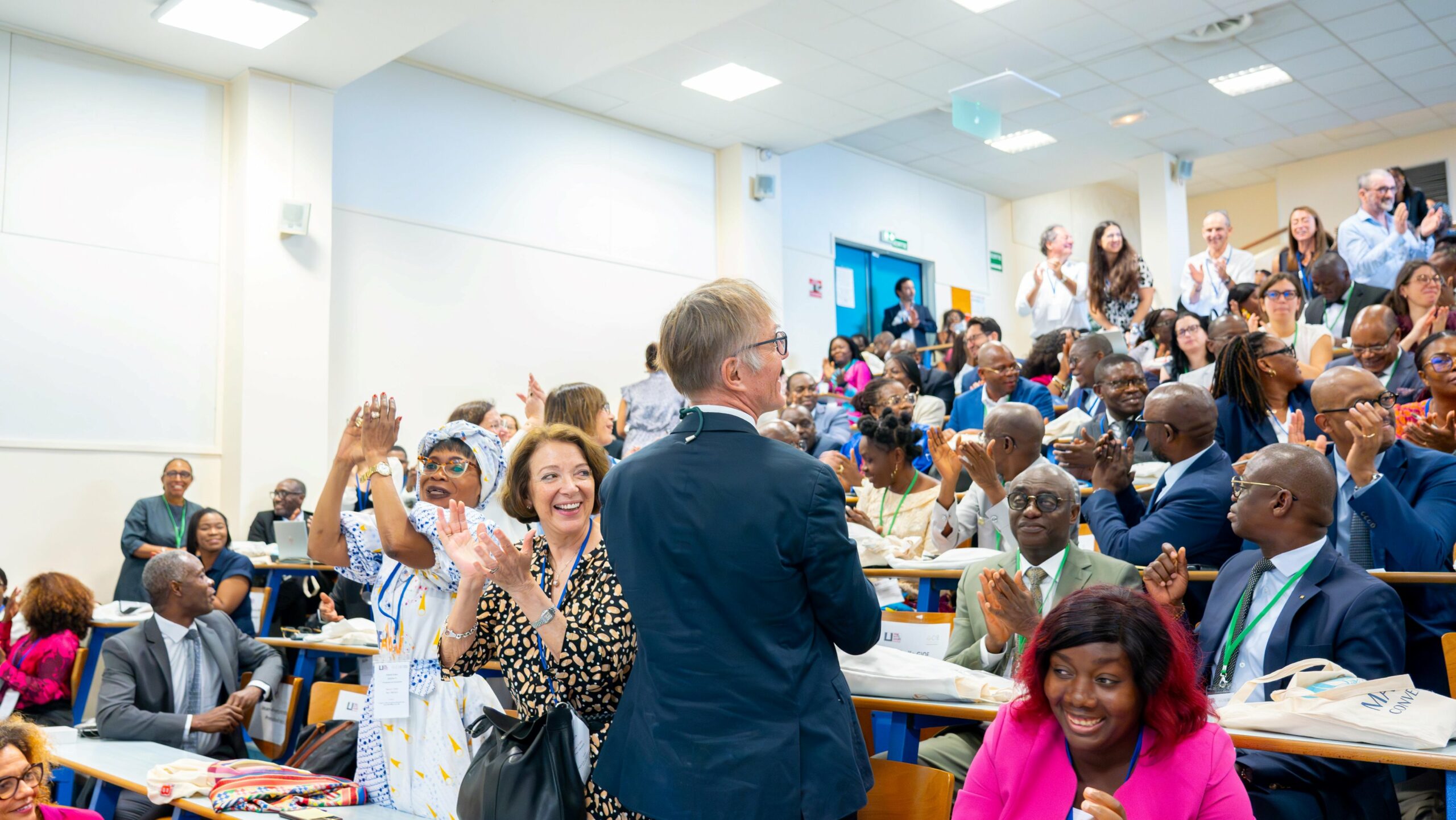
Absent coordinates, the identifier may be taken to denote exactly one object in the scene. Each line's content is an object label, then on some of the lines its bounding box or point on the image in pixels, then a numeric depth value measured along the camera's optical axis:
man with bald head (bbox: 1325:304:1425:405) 5.02
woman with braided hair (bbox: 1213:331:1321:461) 4.22
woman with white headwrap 2.72
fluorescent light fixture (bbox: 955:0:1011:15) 8.25
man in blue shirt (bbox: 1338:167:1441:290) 7.97
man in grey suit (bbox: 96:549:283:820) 3.94
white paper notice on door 12.46
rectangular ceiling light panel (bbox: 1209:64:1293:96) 10.41
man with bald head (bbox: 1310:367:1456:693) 2.81
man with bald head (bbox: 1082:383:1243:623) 3.23
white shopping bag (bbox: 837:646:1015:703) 2.56
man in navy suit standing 1.71
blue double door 12.63
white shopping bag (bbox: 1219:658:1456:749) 2.00
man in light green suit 2.83
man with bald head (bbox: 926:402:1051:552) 4.00
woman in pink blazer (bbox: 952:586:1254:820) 1.84
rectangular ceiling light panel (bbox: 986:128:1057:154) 12.04
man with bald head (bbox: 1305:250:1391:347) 6.66
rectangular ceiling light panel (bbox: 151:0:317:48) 6.96
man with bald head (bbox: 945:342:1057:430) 6.21
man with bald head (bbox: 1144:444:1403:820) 2.25
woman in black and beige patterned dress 2.17
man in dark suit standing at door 12.41
